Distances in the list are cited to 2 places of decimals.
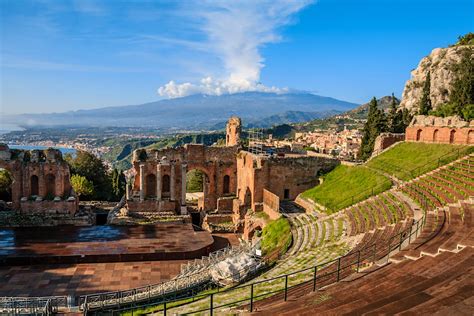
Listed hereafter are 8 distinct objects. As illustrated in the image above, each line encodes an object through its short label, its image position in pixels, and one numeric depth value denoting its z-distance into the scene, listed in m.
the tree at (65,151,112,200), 47.38
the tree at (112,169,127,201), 50.56
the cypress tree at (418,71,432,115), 49.88
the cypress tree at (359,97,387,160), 44.69
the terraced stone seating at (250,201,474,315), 8.88
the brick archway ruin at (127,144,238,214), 36.25
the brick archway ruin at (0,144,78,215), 33.38
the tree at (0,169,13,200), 39.75
